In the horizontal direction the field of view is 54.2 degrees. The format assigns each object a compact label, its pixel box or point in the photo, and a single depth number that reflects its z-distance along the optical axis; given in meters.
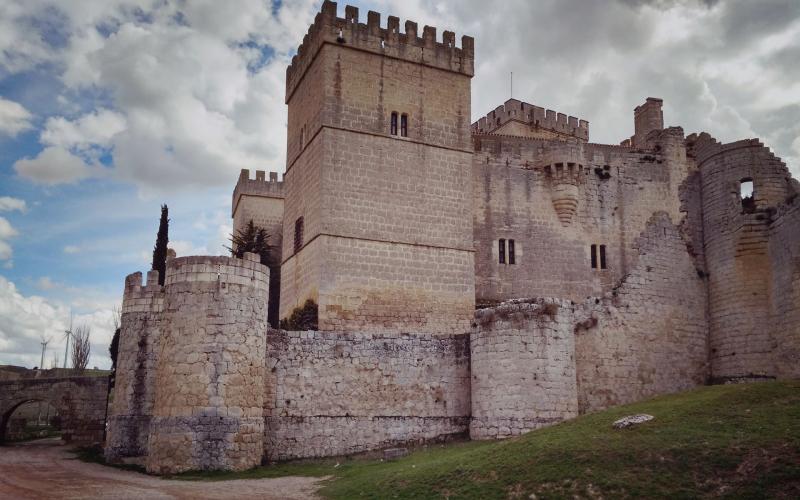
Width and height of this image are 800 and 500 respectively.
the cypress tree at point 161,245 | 32.06
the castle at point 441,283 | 17.94
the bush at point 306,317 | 23.91
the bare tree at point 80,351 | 58.75
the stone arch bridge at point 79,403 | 26.98
